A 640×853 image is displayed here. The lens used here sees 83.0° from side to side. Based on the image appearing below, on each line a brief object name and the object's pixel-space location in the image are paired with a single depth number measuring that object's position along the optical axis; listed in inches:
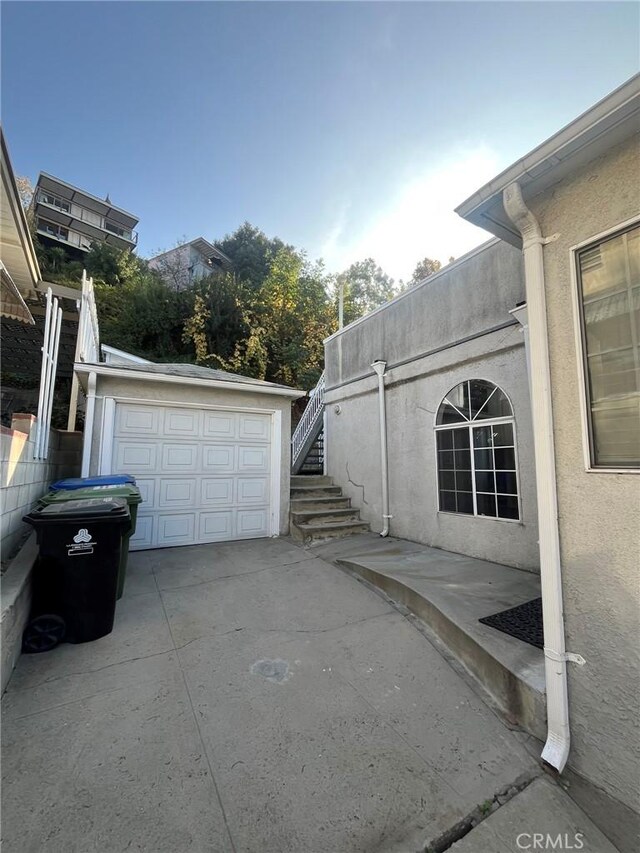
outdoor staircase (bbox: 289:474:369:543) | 251.7
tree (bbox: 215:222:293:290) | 883.4
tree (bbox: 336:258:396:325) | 927.0
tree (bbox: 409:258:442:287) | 1002.7
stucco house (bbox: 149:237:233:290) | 849.5
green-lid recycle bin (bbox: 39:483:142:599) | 139.6
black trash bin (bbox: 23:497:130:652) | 116.0
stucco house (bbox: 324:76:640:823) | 71.6
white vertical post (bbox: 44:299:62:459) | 189.6
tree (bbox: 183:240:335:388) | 560.1
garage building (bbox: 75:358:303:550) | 220.4
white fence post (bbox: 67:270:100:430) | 243.8
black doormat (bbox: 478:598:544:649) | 107.3
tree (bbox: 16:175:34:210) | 1006.4
